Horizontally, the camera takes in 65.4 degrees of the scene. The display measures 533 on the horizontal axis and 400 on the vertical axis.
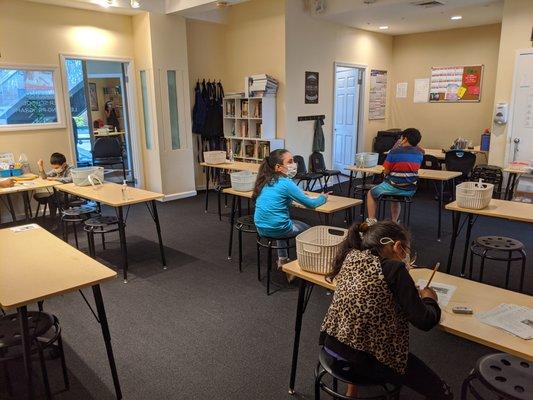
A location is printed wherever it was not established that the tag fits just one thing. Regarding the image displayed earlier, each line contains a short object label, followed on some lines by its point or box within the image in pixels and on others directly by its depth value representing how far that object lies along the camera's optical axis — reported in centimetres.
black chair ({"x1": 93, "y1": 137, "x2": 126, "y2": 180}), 718
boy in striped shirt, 450
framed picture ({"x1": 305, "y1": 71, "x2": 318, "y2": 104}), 679
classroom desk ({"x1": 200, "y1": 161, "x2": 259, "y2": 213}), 562
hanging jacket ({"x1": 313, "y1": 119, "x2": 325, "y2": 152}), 712
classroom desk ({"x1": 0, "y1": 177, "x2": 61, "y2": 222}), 452
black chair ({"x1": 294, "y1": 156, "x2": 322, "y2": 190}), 649
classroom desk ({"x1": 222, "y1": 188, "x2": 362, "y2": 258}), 339
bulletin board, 751
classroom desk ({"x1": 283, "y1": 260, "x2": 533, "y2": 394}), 148
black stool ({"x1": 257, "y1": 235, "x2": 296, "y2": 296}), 336
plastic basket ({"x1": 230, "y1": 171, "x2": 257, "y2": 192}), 436
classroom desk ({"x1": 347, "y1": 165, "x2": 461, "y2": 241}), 475
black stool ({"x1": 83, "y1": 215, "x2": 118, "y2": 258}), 385
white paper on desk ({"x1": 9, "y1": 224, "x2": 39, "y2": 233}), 286
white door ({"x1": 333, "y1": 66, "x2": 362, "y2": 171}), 804
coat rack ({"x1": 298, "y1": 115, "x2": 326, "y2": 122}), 685
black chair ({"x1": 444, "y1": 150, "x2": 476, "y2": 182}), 622
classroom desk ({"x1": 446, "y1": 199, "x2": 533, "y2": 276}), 316
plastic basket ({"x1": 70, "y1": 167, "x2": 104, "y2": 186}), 441
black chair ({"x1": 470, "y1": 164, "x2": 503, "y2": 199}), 598
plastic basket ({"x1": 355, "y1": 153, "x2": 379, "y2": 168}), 558
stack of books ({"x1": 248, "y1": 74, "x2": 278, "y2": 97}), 636
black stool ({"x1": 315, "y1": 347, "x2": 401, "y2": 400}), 162
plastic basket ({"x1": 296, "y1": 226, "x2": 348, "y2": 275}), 206
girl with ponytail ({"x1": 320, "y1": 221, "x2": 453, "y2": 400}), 153
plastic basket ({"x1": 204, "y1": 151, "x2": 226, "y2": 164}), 616
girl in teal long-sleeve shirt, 330
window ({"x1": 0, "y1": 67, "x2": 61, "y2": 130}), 545
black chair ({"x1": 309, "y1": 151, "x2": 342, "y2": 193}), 698
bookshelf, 659
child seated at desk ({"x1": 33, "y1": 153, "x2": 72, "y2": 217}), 509
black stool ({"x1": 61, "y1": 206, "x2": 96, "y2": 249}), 425
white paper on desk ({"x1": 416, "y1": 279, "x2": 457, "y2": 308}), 177
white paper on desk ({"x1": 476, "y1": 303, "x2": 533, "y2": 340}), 154
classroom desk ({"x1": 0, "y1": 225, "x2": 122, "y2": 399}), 186
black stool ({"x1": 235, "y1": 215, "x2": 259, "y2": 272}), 373
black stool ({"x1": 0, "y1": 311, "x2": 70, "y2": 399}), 197
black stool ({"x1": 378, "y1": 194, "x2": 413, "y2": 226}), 462
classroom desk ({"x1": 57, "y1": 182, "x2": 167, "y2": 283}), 368
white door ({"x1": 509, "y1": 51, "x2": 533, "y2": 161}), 570
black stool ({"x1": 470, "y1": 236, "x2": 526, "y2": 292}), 305
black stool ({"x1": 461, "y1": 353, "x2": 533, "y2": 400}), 146
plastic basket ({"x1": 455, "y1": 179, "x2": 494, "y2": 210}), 330
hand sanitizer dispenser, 595
